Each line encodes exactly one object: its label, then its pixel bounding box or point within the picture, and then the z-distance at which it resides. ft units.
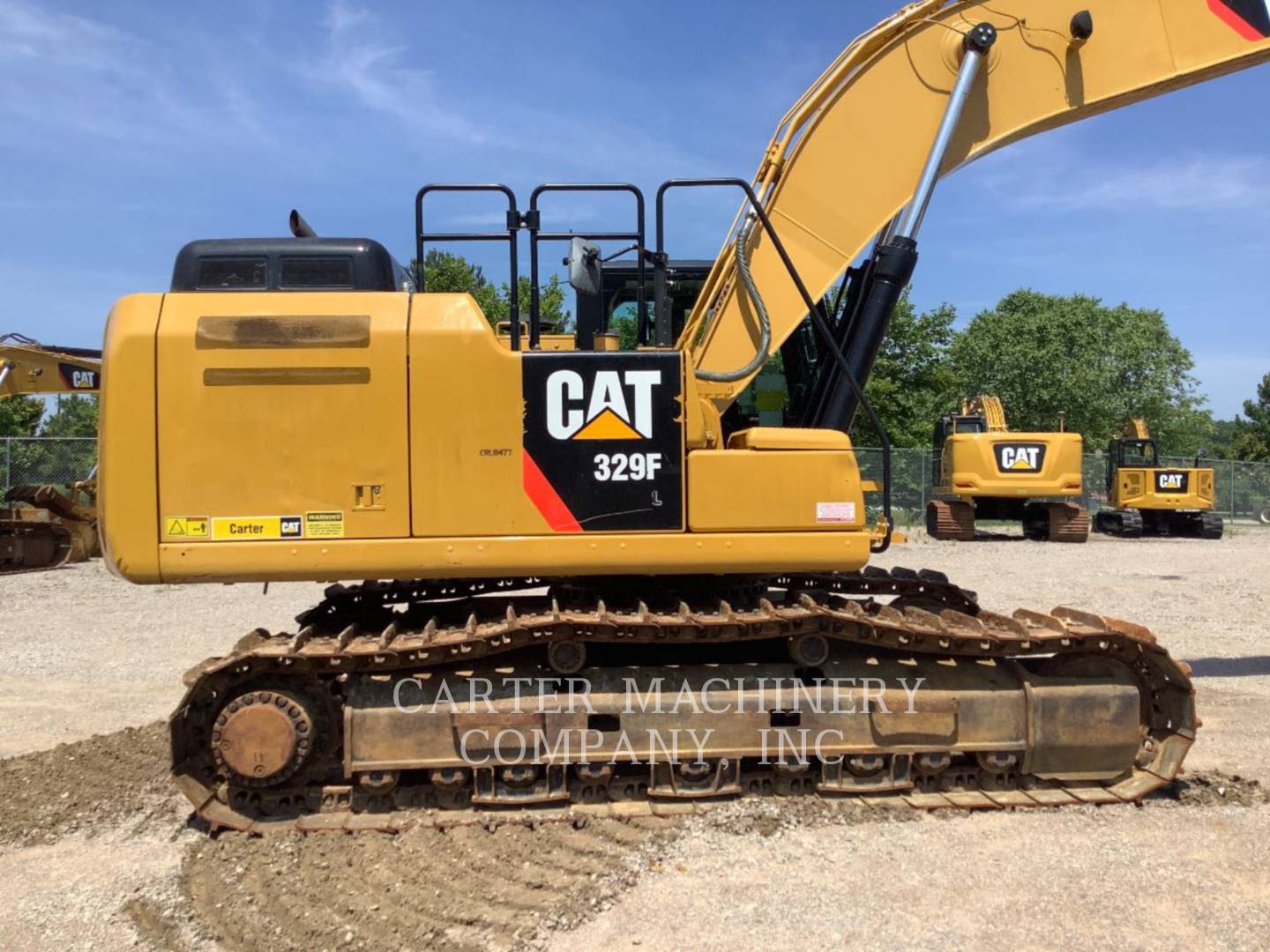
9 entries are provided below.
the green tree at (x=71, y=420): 149.79
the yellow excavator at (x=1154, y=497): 72.54
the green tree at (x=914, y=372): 103.91
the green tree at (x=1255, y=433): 184.68
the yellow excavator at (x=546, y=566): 13.89
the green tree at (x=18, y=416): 104.22
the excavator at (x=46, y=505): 47.14
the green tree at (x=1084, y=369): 125.18
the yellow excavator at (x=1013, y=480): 63.31
